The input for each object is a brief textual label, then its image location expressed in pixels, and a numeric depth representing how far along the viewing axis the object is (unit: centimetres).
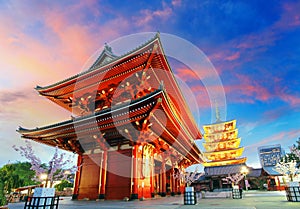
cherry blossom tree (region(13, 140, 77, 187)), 676
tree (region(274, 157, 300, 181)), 1166
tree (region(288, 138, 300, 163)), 1094
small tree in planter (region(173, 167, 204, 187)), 1241
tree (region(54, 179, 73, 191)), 3731
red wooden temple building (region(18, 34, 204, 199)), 1245
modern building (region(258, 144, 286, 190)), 13562
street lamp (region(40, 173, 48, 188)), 677
